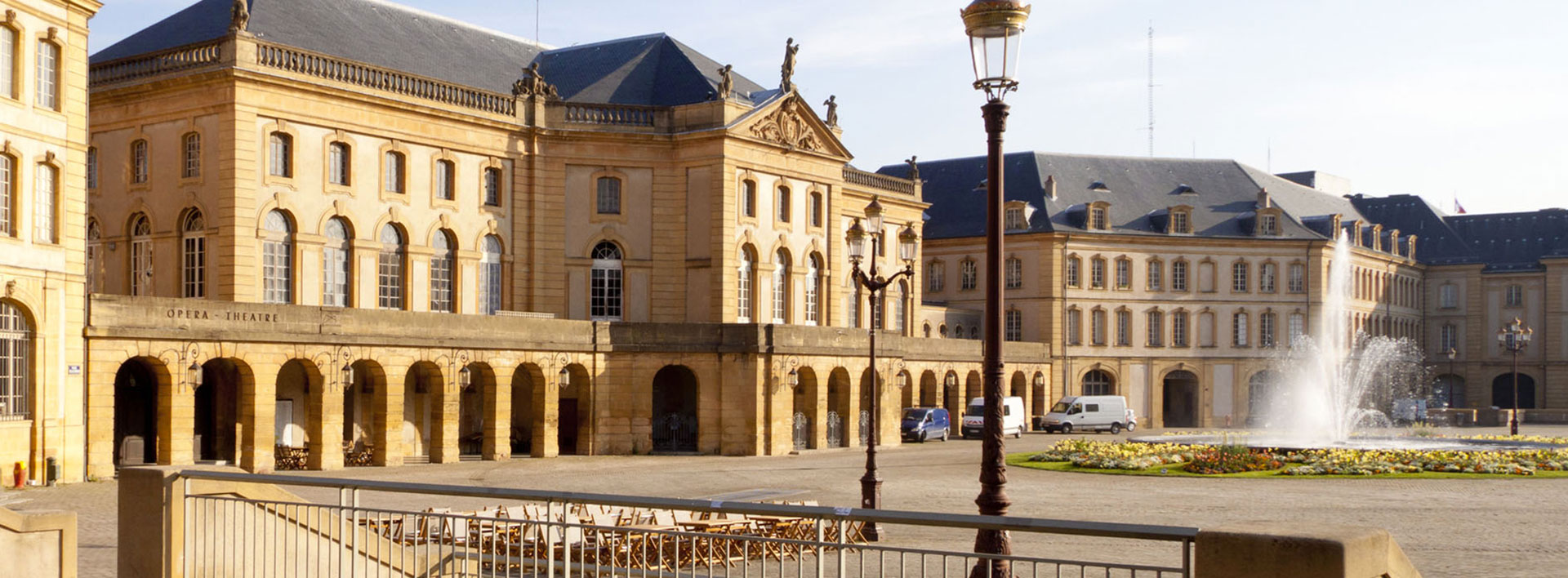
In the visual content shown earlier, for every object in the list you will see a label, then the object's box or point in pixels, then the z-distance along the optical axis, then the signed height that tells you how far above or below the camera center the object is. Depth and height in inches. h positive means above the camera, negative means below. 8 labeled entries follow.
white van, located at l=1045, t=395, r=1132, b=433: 2628.0 -159.4
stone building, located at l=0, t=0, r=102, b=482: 1196.5 +69.4
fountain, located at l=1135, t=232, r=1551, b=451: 2284.7 -116.3
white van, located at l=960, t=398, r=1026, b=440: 2391.7 -151.8
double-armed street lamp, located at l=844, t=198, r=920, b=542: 947.3 +33.9
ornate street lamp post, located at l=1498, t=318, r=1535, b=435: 2450.2 -30.3
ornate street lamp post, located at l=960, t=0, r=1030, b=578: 493.0 +43.5
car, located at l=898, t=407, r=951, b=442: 2271.2 -152.2
